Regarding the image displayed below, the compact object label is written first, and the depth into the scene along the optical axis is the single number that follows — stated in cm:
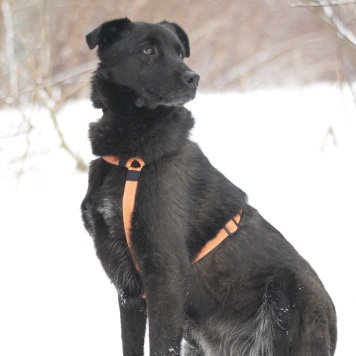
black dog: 548
